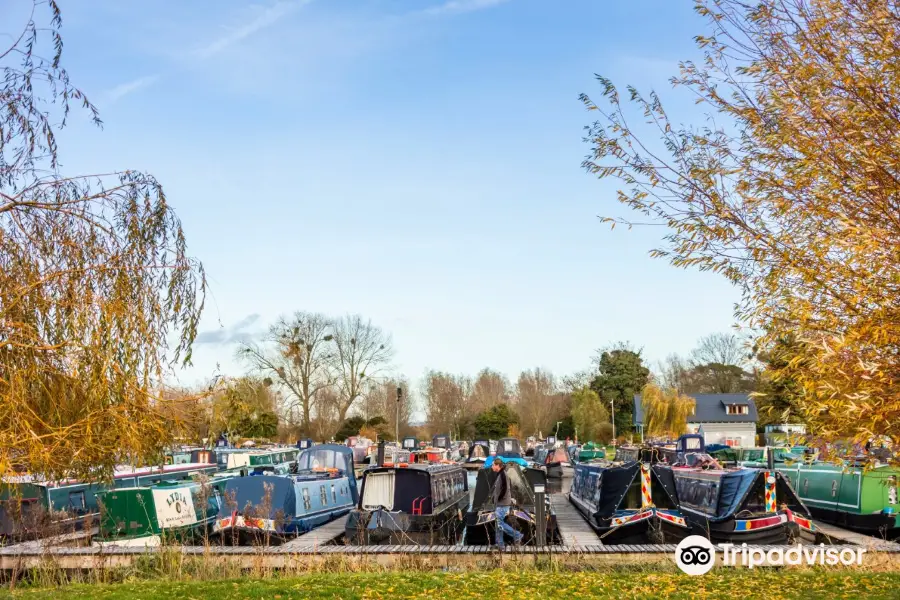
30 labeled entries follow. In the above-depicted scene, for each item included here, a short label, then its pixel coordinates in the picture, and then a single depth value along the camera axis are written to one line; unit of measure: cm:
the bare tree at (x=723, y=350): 9525
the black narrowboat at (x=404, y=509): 1909
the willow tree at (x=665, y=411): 6806
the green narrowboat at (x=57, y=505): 1620
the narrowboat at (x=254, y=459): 3131
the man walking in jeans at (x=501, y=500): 1800
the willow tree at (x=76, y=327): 747
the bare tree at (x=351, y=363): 7119
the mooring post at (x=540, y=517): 1486
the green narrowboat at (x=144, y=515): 1841
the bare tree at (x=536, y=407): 8194
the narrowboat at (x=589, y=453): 4894
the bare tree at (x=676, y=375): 10119
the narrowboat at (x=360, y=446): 4538
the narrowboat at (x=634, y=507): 1878
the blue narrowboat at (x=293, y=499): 1806
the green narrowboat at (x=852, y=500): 1999
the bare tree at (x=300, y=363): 6762
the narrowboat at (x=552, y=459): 3978
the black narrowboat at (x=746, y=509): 1825
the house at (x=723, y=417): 7369
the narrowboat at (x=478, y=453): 4049
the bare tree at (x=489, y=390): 9037
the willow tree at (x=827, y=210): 651
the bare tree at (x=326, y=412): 6788
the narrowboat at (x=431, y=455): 3722
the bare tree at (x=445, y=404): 8381
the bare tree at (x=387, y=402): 7525
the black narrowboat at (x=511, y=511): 1841
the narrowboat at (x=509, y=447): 4191
